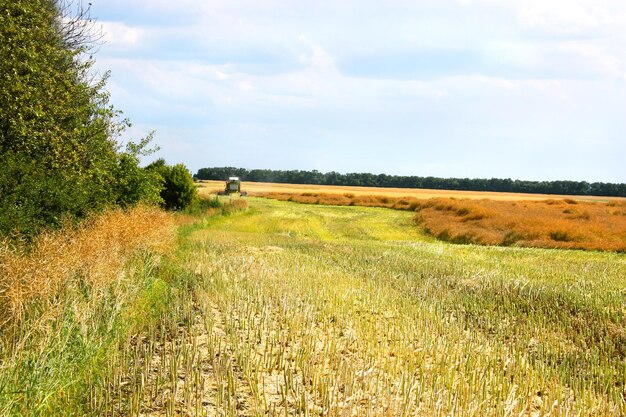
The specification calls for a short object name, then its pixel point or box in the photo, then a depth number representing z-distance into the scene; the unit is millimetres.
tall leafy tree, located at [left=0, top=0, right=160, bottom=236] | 15680
